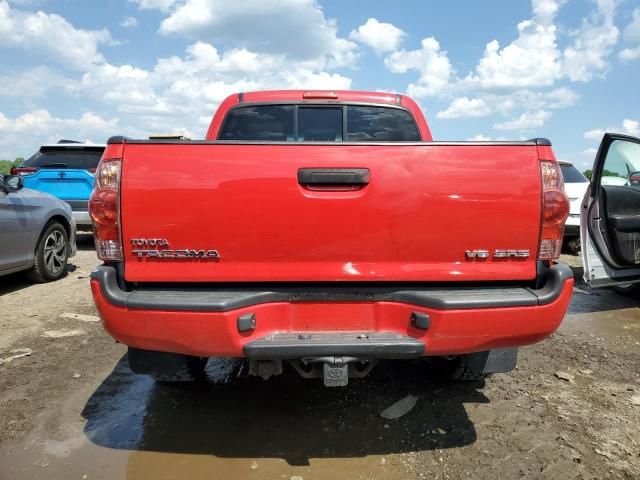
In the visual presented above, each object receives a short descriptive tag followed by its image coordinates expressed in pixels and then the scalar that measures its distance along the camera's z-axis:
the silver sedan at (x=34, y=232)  5.45
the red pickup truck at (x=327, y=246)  2.11
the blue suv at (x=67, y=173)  8.12
